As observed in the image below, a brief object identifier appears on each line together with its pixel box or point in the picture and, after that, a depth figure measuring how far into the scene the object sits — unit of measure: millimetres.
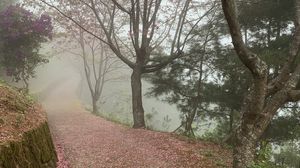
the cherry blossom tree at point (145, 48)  11591
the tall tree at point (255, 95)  5847
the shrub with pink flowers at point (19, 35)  13513
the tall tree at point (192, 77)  11456
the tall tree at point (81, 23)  17522
